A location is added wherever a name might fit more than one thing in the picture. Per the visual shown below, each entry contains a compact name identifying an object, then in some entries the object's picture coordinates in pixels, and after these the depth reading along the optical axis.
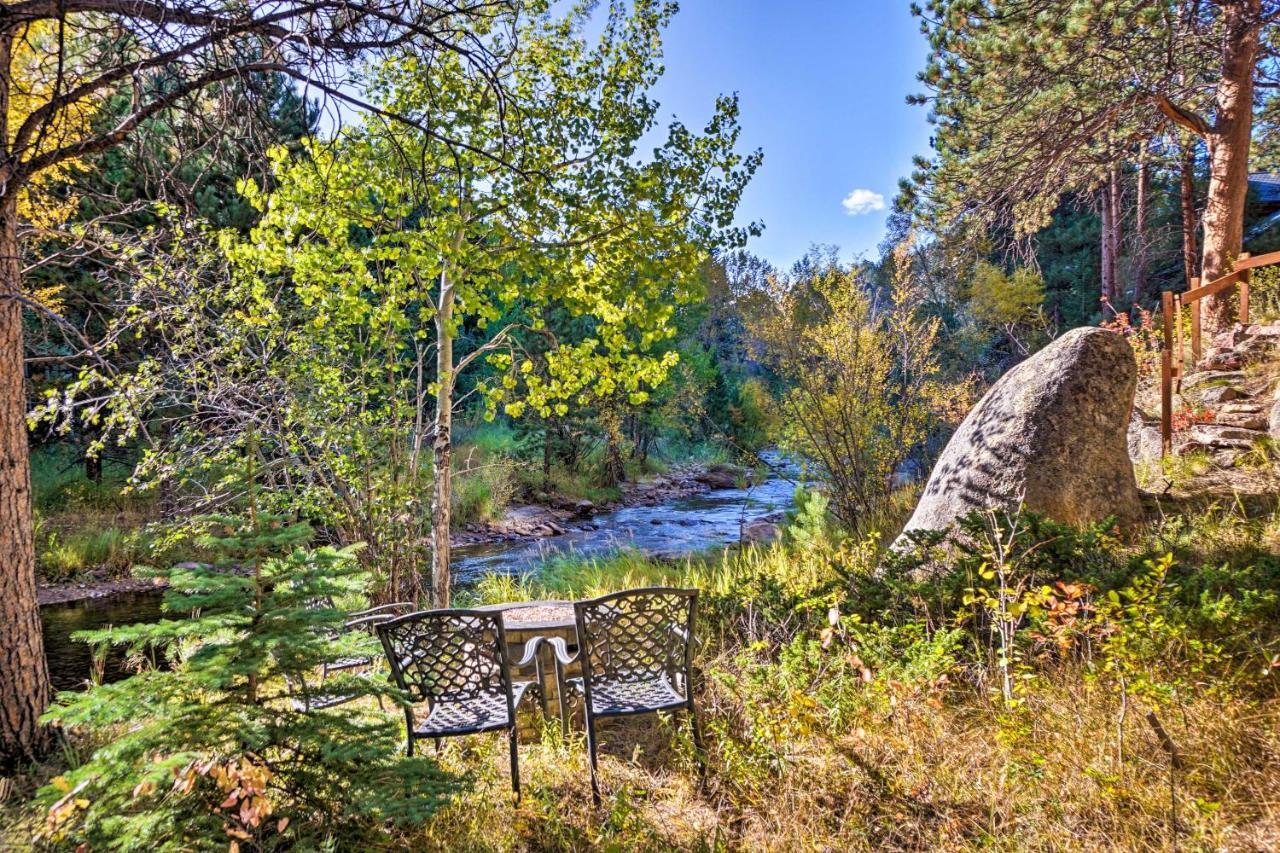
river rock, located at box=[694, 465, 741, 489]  18.83
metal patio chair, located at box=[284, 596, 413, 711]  1.90
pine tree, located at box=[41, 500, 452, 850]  1.67
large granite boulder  4.56
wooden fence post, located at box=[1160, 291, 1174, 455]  5.60
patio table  3.59
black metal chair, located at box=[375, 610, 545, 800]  2.67
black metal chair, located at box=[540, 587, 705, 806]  2.82
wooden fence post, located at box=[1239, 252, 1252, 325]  6.96
